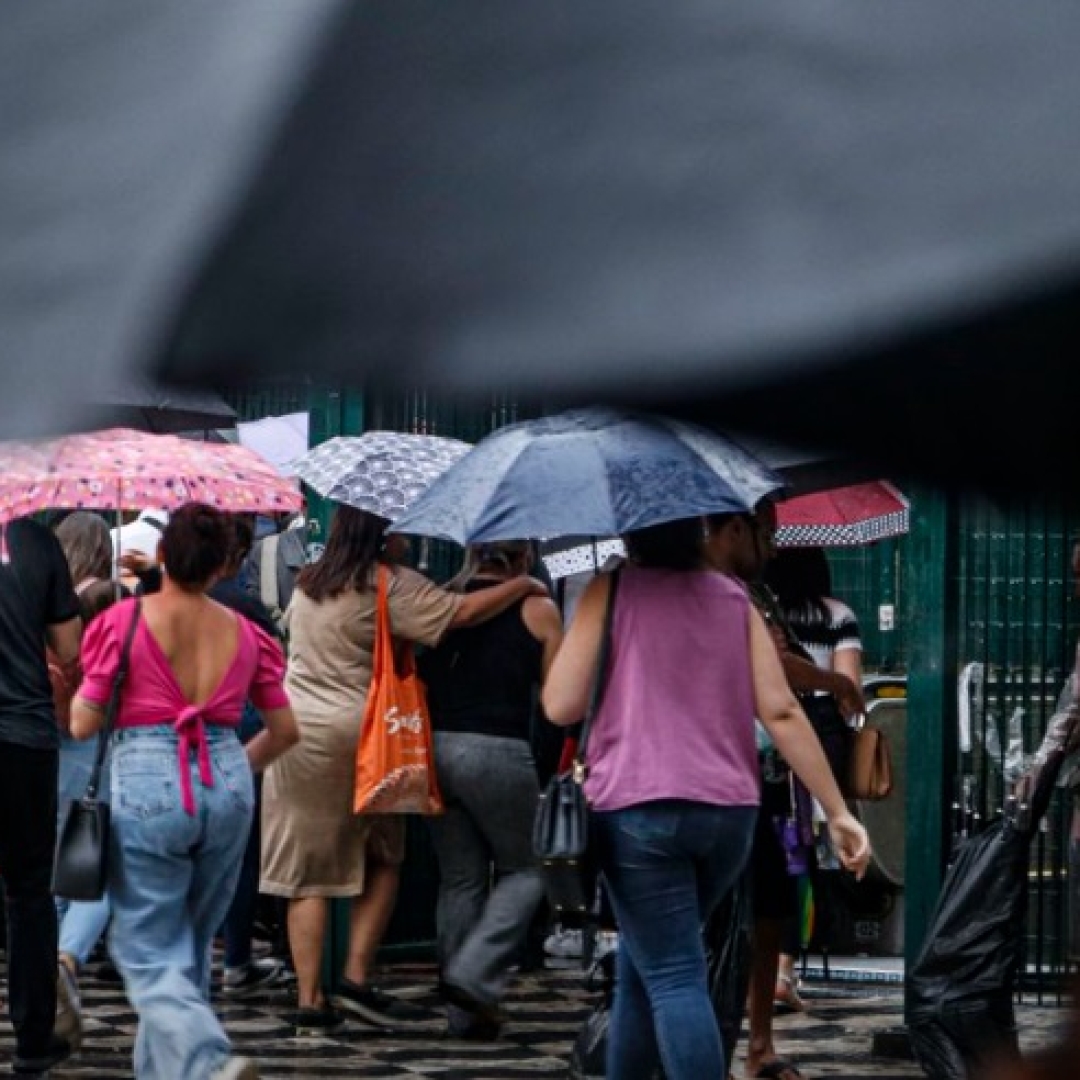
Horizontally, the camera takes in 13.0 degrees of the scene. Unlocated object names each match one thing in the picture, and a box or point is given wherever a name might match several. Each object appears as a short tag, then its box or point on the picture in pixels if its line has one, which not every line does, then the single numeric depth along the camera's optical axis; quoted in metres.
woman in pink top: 12.88
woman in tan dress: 16.25
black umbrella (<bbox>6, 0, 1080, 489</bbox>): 1.77
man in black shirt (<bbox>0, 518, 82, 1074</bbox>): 13.90
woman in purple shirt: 11.13
